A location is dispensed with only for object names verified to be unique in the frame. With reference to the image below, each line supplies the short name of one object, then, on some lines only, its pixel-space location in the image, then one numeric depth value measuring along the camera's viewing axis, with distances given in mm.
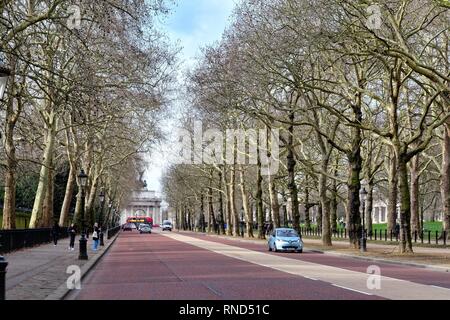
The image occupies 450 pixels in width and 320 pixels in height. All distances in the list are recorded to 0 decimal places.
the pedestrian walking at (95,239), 41062
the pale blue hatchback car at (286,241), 42781
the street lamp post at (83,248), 30750
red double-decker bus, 149250
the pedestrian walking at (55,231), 46125
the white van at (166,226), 146625
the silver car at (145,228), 109562
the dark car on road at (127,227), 145500
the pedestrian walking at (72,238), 41062
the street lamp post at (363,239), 39594
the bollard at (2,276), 12781
